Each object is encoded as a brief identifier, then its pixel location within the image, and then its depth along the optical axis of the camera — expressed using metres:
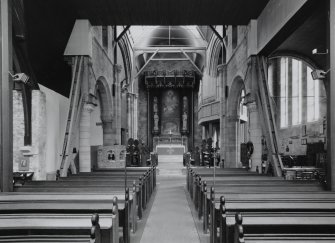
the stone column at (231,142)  15.27
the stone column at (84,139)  12.12
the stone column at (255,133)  11.79
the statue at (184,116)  27.81
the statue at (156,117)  27.89
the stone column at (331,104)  6.20
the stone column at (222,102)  15.62
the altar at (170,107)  27.33
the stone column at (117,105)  16.61
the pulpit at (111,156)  14.43
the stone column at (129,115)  23.99
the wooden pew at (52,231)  3.31
